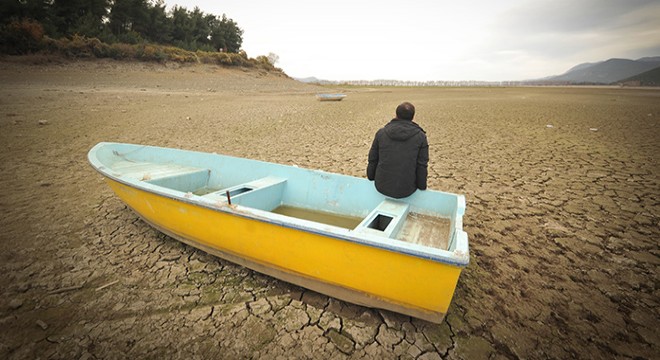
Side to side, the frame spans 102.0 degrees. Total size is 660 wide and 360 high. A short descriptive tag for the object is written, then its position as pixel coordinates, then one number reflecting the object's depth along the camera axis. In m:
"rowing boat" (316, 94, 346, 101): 17.83
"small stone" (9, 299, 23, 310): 2.36
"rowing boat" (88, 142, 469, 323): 1.96
